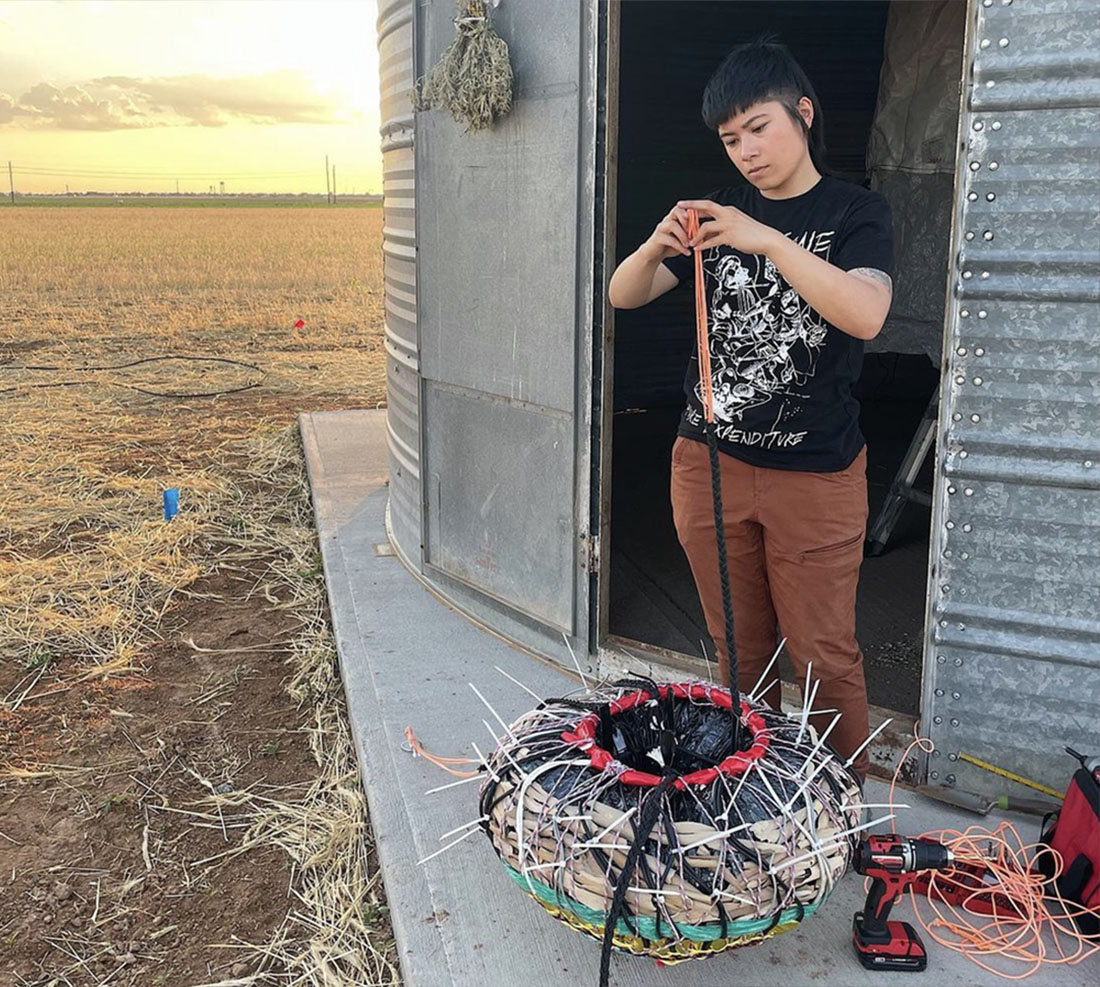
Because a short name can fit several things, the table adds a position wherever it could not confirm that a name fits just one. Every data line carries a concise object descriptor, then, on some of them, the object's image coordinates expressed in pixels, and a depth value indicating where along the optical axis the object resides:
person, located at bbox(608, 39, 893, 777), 2.15
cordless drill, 2.20
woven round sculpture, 1.87
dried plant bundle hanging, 3.32
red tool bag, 2.29
